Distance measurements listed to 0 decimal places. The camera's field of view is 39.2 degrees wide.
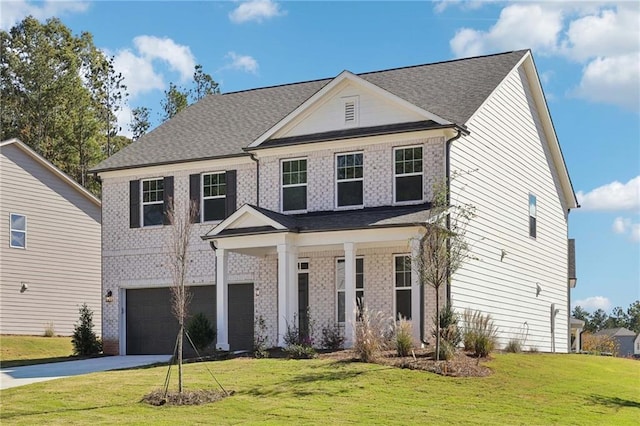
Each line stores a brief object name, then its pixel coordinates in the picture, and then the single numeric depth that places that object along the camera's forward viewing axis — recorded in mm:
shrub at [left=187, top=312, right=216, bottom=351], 24047
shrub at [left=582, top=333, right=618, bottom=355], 51078
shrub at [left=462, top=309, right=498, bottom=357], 21188
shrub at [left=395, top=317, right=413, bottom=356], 20438
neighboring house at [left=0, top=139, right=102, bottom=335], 33812
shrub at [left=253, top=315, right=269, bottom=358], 21969
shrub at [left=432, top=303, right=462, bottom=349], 21234
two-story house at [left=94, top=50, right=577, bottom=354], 23797
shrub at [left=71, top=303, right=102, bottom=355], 28156
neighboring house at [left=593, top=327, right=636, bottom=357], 82869
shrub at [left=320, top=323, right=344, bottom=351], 23391
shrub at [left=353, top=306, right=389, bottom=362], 19969
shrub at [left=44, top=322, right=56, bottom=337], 34656
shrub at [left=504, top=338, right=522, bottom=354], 24469
